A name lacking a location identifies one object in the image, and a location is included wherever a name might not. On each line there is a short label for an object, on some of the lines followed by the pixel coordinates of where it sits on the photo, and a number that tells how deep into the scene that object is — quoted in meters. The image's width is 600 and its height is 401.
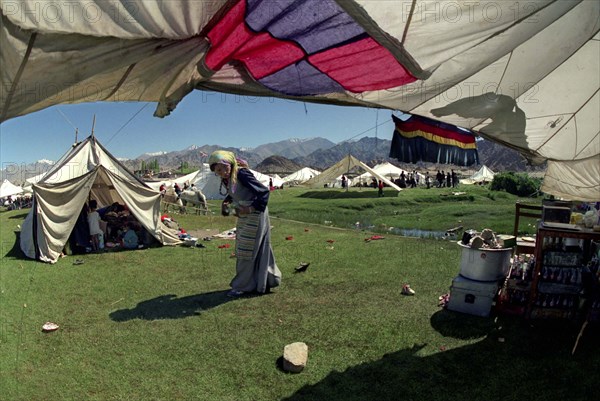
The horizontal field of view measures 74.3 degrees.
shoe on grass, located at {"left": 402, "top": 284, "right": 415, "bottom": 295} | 5.62
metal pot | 4.74
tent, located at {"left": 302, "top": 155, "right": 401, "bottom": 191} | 33.53
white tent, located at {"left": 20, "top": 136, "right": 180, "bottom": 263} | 9.11
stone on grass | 3.76
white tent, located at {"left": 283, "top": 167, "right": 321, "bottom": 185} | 52.96
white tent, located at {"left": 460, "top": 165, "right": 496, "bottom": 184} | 45.17
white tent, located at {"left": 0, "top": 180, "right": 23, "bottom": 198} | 39.31
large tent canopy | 1.86
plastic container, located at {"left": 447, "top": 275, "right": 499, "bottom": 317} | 4.67
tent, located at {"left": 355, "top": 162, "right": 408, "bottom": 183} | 44.74
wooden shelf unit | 4.24
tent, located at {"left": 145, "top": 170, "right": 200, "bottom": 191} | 34.86
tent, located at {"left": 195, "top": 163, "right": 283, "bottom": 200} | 33.42
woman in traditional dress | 5.64
